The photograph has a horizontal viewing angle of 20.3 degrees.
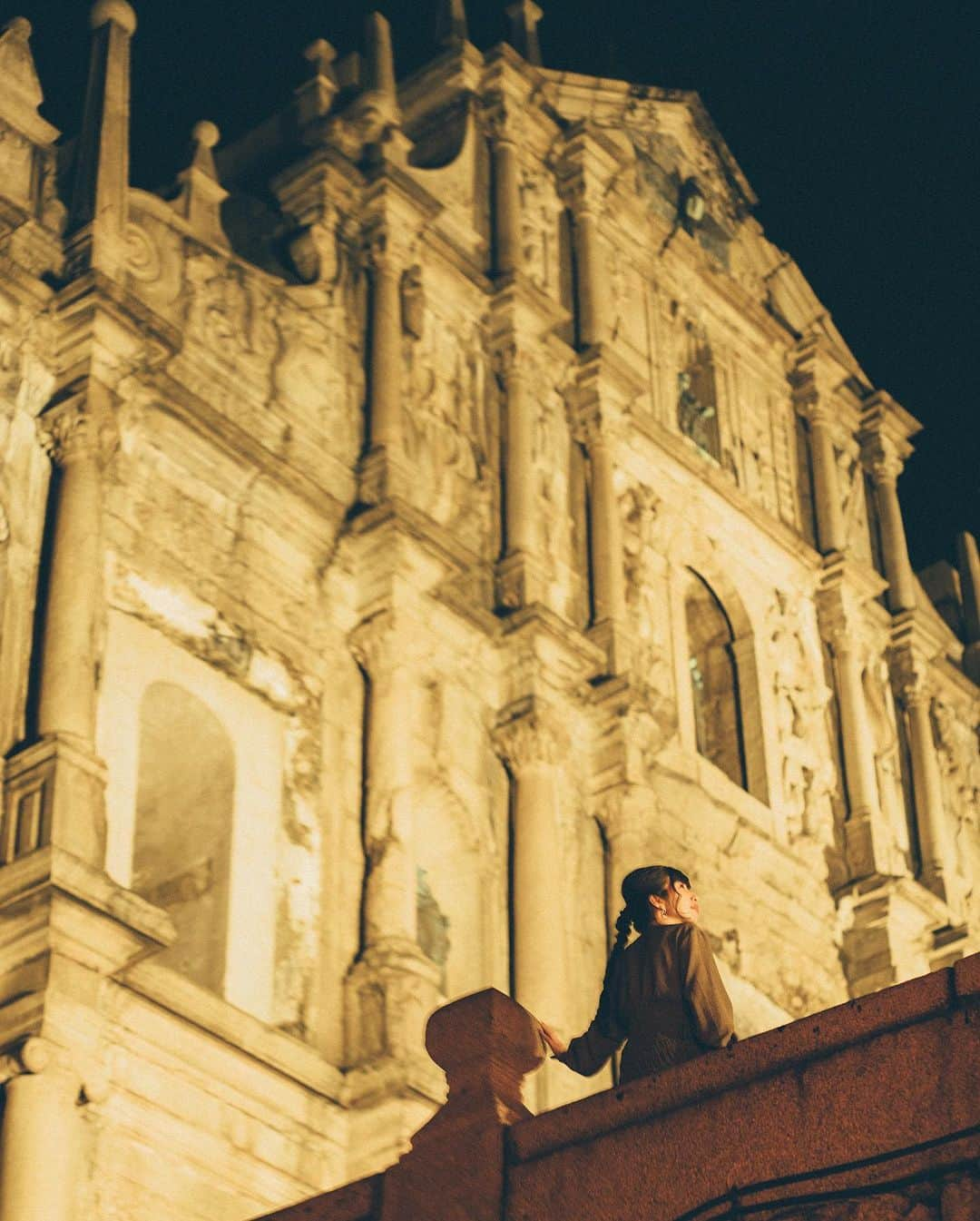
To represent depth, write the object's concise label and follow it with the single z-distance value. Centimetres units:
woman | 948
